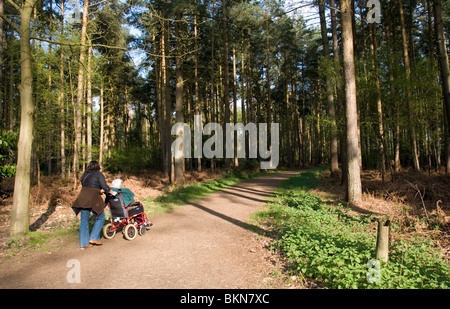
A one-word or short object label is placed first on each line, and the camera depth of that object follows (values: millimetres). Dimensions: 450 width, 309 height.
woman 5445
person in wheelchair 6098
